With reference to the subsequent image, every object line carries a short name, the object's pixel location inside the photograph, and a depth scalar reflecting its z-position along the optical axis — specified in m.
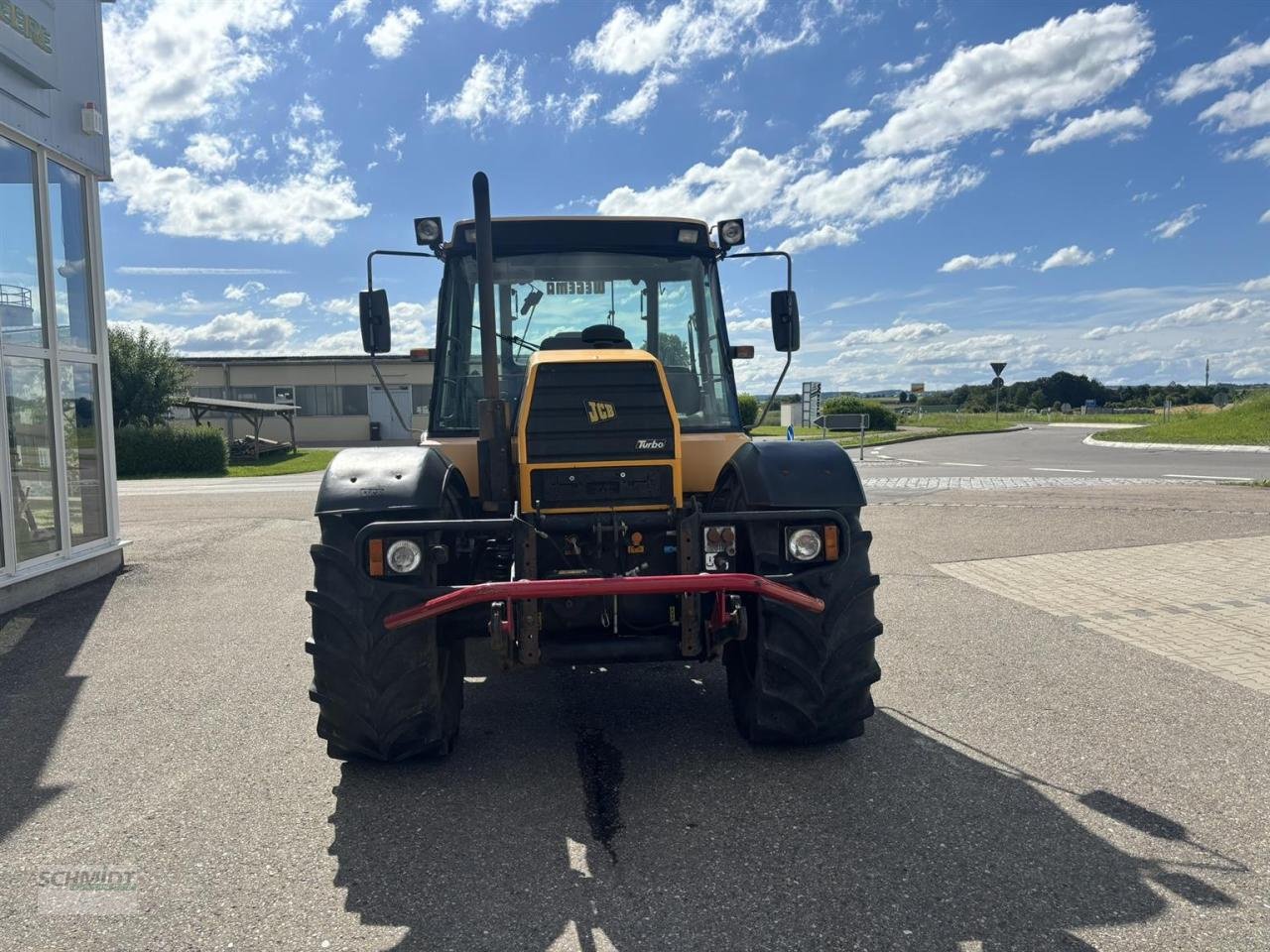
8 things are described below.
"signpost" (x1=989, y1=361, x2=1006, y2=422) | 29.00
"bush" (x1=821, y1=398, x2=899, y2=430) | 38.03
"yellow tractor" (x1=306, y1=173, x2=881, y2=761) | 3.66
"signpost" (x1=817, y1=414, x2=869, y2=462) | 27.75
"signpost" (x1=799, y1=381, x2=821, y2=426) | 17.69
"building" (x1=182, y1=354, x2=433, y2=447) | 37.66
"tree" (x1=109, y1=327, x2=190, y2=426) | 28.98
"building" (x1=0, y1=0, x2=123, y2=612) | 7.68
